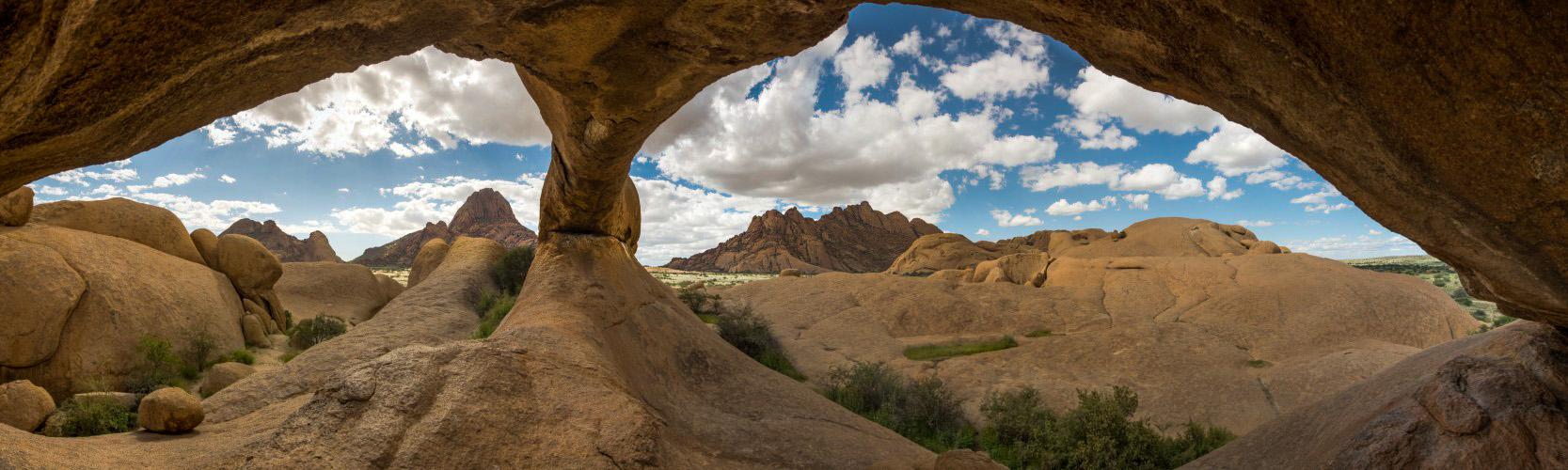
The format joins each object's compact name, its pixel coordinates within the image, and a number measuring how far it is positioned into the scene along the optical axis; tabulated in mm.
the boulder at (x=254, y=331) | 16891
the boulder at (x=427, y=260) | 24984
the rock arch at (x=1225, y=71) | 2656
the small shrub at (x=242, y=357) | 14930
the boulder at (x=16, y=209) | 12906
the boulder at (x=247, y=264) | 18422
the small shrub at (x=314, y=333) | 17922
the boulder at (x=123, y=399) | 9859
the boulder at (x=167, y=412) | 7578
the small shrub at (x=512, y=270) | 22016
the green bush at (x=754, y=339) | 16922
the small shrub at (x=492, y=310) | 15135
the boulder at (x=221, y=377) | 12266
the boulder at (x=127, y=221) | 15391
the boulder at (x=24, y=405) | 8422
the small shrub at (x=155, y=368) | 12373
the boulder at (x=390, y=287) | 26533
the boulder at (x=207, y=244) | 18500
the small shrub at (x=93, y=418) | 9049
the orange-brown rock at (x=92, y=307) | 11617
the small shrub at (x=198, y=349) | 14117
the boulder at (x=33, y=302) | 11258
